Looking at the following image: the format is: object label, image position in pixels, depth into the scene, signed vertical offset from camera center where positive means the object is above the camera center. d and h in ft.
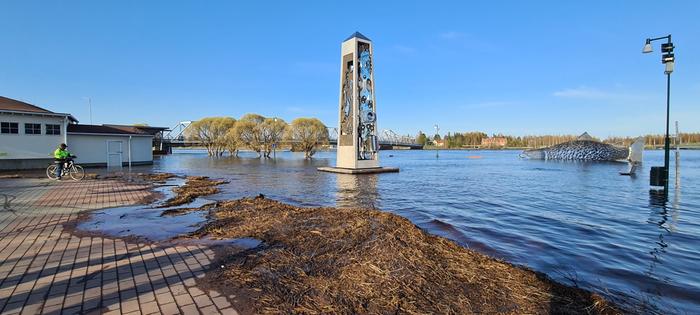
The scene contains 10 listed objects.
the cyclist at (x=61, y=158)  52.42 -1.53
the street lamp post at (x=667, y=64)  43.70 +9.74
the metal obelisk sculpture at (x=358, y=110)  91.71 +9.37
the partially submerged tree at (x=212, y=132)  247.09 +10.95
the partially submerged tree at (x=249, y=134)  228.22 +8.20
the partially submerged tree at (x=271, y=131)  228.02 +9.91
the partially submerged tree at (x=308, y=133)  215.10 +8.11
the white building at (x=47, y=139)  79.51 +2.31
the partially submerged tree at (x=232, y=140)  230.89 +4.44
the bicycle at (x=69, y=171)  54.08 -3.53
